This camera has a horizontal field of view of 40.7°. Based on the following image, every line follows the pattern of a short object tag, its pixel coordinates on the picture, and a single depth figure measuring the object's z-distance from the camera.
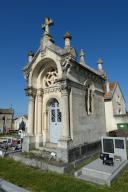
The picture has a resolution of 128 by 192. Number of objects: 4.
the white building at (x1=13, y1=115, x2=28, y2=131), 55.74
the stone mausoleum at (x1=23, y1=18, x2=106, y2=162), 10.32
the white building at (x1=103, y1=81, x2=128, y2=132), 23.53
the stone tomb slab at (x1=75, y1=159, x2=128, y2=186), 7.09
